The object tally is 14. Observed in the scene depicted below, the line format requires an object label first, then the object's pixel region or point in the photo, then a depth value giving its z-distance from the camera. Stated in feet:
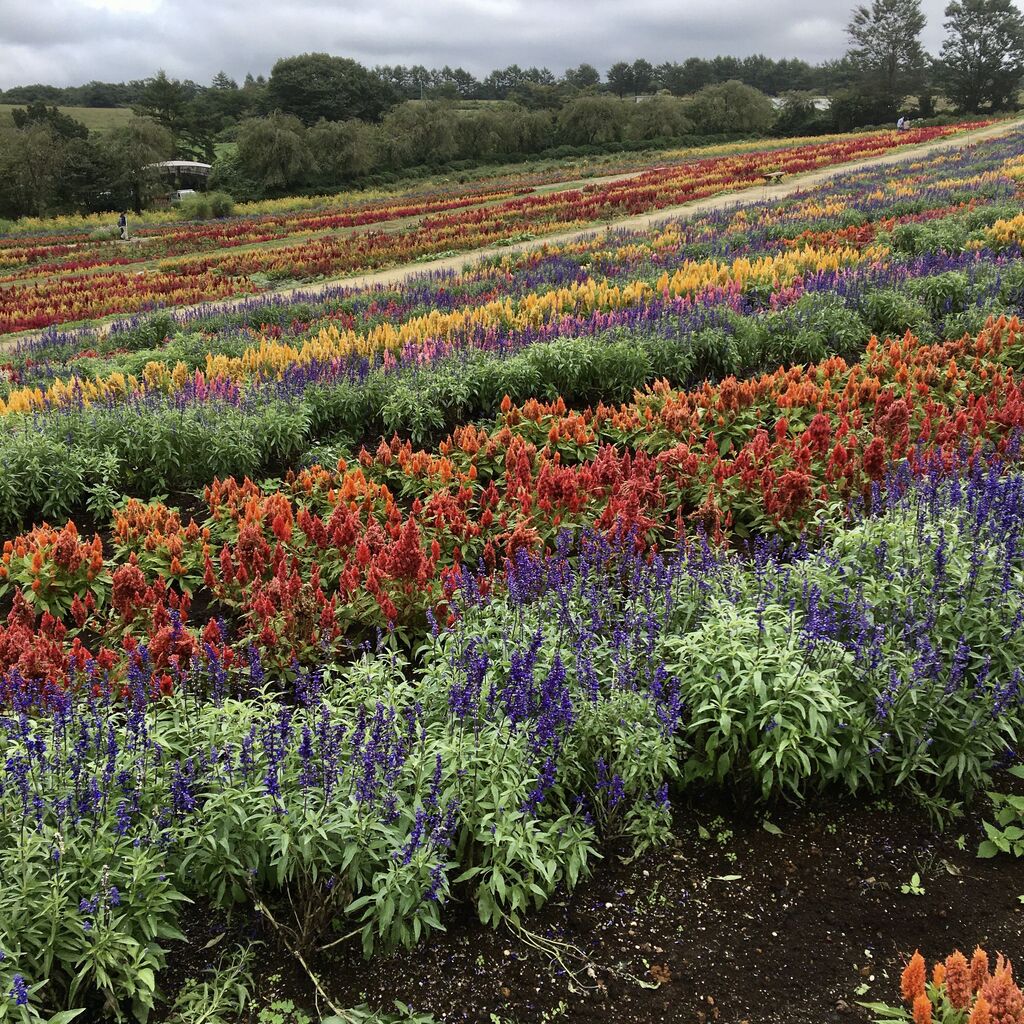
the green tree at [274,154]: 173.68
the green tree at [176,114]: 216.13
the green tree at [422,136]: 201.05
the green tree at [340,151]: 180.45
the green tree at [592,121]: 218.38
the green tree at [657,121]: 218.79
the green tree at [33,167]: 156.25
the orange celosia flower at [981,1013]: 6.48
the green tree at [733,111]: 228.43
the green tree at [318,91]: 238.48
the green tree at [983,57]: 235.40
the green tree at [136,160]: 169.37
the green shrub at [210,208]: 153.58
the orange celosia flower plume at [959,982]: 7.13
